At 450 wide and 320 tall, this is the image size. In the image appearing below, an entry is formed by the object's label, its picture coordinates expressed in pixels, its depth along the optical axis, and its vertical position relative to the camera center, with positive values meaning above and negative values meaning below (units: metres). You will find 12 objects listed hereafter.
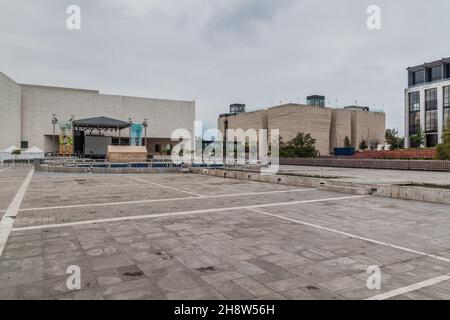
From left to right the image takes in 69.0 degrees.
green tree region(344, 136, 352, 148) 86.03 +3.00
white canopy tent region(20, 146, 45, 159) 53.94 -0.17
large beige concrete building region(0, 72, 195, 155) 57.91 +8.88
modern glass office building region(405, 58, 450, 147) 64.25 +11.06
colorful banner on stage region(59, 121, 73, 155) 52.88 +2.41
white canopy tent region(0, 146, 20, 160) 51.41 -0.16
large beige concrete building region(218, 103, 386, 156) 81.50 +8.36
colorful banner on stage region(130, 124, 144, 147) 54.50 +3.31
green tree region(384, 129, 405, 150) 75.62 +3.28
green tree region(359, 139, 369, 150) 89.06 +2.27
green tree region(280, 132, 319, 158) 41.78 +0.70
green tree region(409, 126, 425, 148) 62.59 +2.91
